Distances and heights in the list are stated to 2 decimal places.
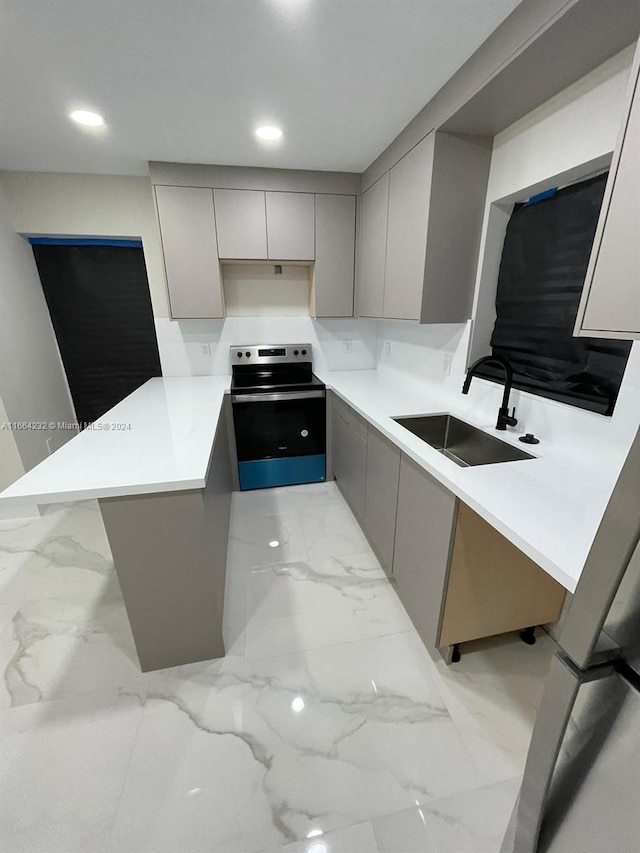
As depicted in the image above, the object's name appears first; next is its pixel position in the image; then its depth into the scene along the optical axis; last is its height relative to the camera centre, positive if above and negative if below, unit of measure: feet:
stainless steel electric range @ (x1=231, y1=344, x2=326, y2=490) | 8.28 -2.48
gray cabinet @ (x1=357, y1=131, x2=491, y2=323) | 5.35 +1.39
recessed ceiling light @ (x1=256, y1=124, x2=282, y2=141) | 5.93 +3.02
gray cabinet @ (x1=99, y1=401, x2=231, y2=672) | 3.94 -3.11
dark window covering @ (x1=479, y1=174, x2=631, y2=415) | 4.20 +0.08
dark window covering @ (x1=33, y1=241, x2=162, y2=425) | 9.09 -0.20
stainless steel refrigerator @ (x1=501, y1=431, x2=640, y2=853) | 1.48 -1.88
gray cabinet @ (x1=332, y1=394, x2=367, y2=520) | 6.97 -3.07
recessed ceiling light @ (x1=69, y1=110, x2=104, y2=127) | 5.37 +2.98
